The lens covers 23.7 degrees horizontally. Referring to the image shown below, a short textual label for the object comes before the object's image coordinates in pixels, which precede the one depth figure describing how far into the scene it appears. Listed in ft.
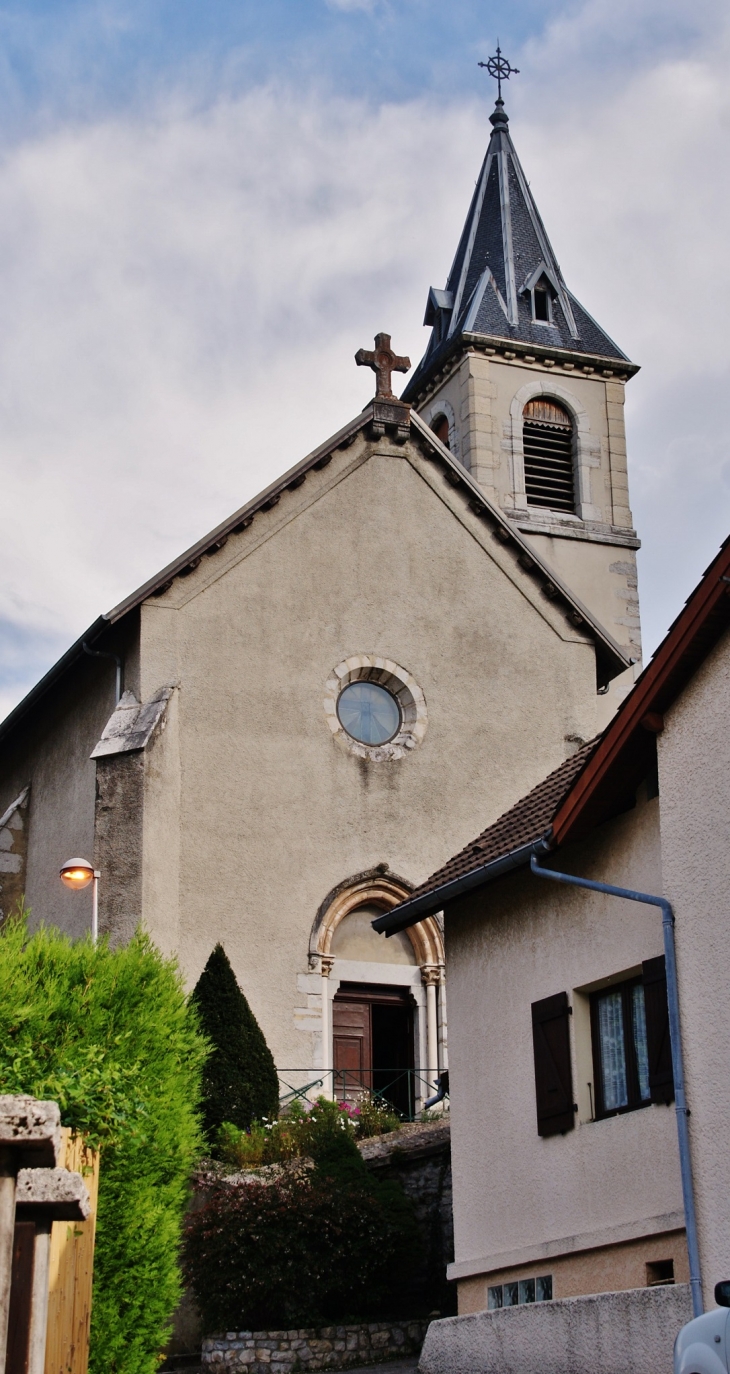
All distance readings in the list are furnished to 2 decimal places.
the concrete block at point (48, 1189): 23.17
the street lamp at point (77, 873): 61.16
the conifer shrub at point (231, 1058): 67.05
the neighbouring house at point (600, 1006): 38.75
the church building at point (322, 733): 75.87
